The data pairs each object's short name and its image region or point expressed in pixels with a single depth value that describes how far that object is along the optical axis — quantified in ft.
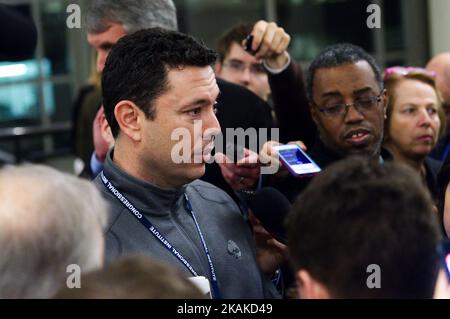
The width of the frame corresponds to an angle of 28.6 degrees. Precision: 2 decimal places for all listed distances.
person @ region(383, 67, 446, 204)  11.21
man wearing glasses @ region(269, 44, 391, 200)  9.68
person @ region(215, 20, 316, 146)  9.56
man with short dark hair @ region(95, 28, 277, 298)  7.64
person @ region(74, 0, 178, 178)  10.66
